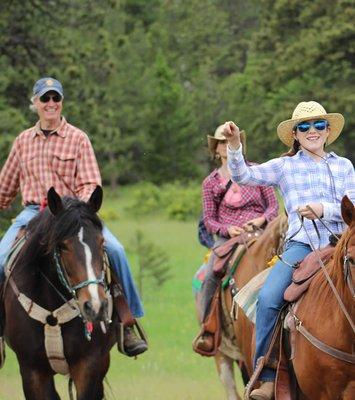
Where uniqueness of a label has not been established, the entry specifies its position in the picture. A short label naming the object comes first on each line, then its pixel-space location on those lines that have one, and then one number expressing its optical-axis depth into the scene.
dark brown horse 16.40
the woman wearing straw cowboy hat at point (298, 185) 15.08
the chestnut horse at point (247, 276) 18.91
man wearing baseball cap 18.63
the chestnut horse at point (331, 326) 13.34
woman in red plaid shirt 21.95
